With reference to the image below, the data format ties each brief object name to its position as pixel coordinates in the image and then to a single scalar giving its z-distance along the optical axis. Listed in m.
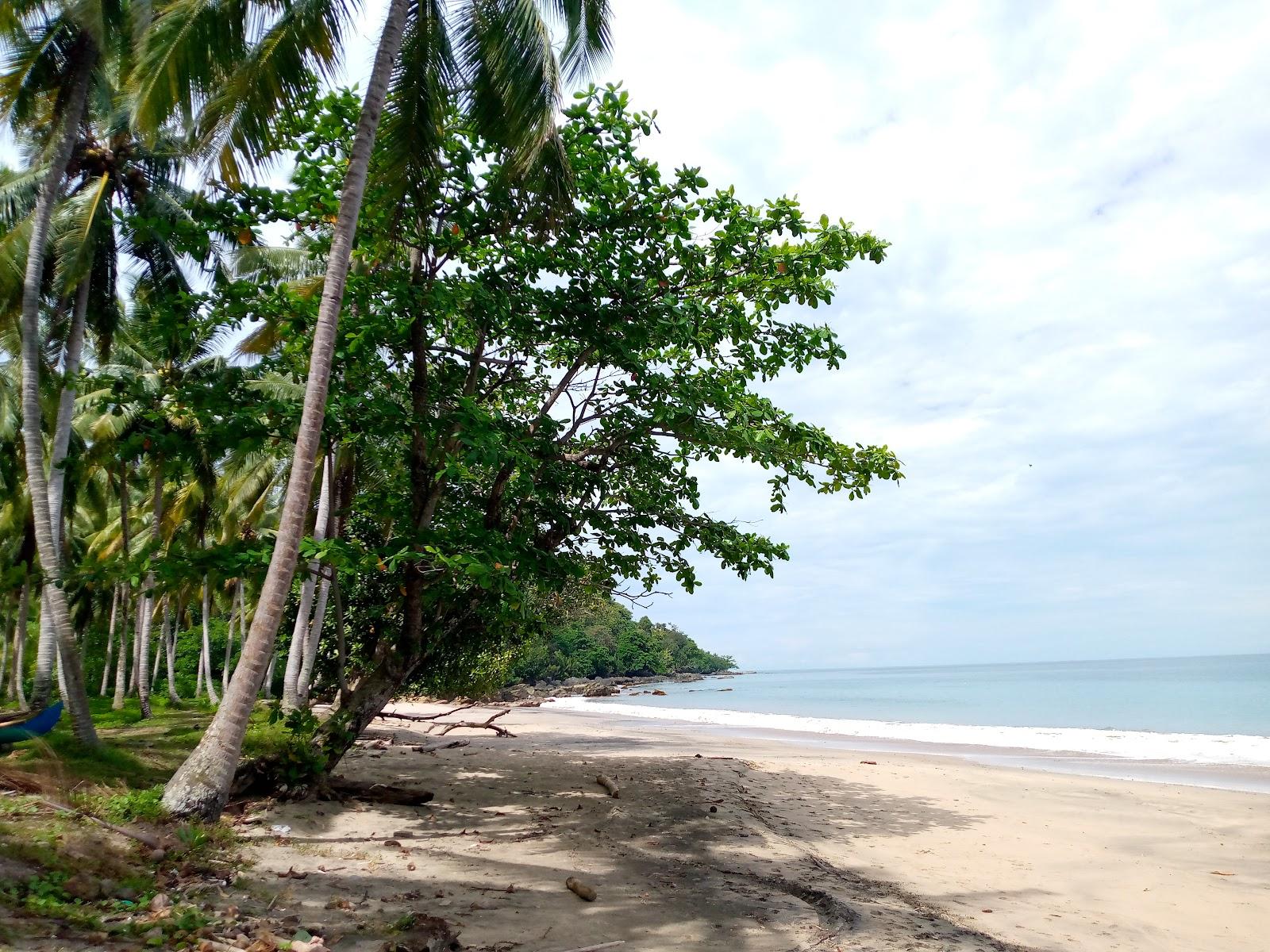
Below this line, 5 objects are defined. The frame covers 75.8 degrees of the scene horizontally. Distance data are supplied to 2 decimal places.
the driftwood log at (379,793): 8.55
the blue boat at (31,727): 9.38
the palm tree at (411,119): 6.38
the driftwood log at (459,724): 9.96
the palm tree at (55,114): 9.44
